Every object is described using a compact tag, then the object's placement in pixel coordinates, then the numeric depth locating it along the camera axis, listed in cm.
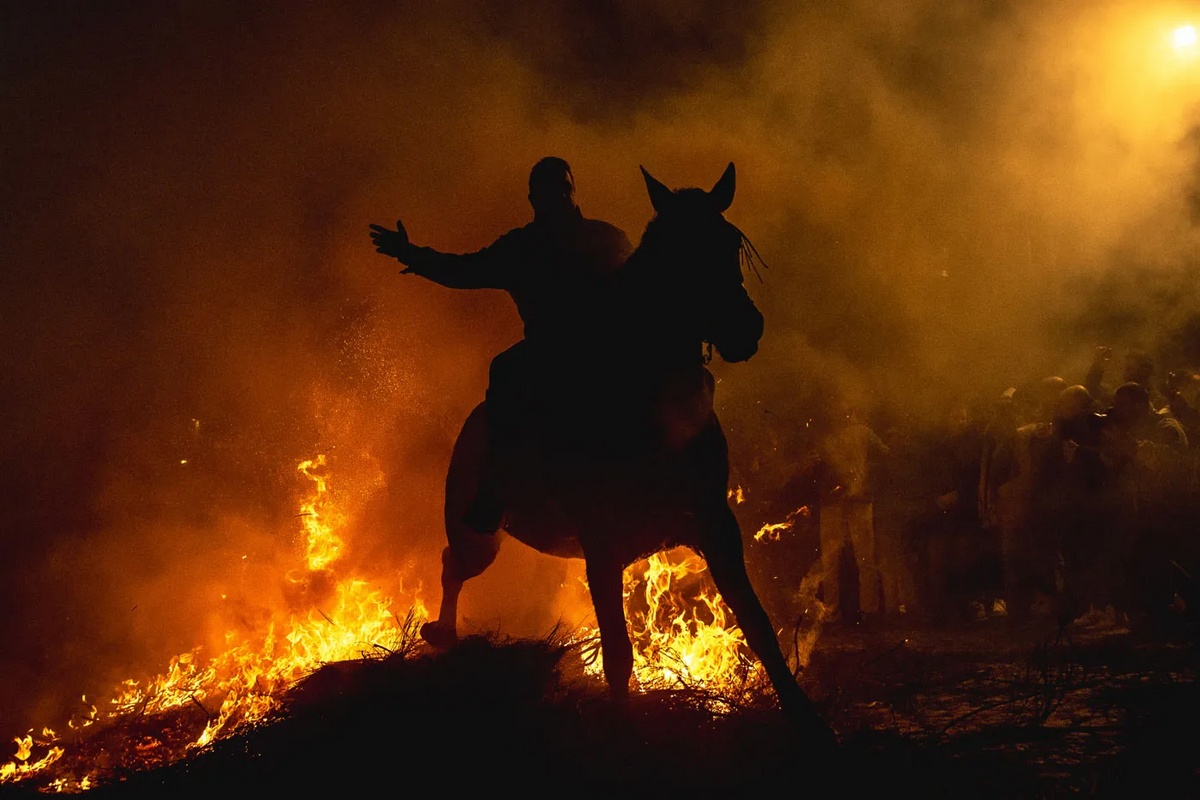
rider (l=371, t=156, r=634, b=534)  422
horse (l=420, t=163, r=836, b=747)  351
